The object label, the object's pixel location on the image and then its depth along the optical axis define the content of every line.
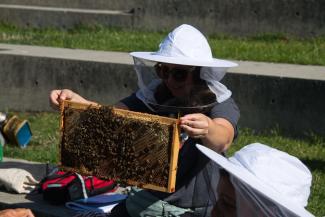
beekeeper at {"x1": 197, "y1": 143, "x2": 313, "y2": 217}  3.03
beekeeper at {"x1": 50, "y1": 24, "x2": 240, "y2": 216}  4.68
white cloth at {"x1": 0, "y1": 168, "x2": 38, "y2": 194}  6.78
